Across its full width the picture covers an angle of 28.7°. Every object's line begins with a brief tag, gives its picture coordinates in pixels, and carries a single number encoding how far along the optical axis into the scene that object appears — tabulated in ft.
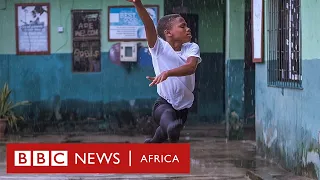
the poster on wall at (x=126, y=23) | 48.85
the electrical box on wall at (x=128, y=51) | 48.88
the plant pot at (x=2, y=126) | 47.52
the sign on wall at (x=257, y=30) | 35.91
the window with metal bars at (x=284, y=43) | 30.96
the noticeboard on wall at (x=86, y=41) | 49.26
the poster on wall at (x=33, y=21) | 49.44
